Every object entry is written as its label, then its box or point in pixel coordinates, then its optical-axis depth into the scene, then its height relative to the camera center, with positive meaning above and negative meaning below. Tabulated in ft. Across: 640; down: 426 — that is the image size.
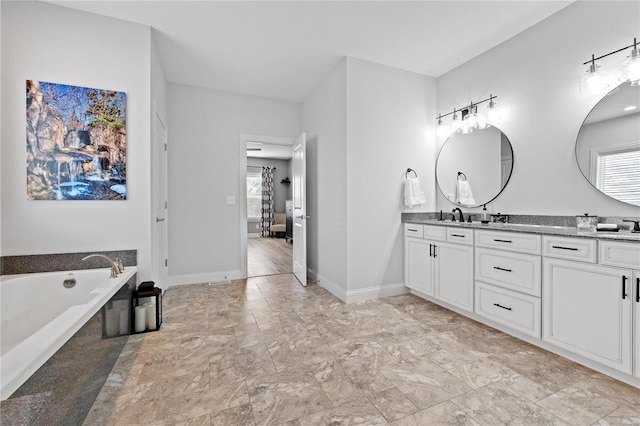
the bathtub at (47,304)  3.71 -1.78
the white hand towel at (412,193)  10.84 +0.56
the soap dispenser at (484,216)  9.41 -0.29
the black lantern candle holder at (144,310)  7.68 -2.77
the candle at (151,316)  7.80 -2.95
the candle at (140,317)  7.68 -2.94
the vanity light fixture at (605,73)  6.28 +3.13
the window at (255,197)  30.72 +1.20
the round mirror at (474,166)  9.33 +1.47
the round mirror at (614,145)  6.51 +1.50
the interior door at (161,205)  9.40 +0.13
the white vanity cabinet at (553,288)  5.44 -1.92
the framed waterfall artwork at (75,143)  7.16 +1.73
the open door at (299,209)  12.29 -0.05
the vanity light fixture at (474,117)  9.53 +3.17
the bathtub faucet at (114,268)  7.01 -1.47
